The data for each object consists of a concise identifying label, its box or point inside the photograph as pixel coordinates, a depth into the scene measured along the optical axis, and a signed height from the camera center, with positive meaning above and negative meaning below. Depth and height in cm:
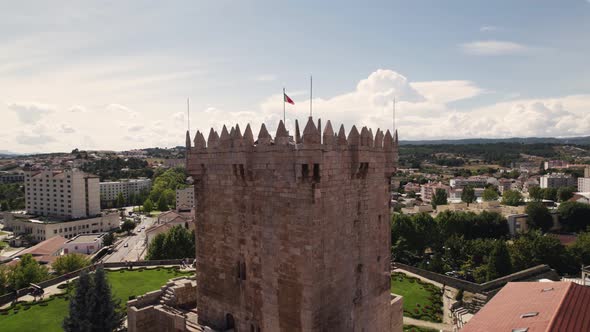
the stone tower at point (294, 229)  1597 -336
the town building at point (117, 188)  18212 -1508
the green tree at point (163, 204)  15788 -1901
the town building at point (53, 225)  11375 -2054
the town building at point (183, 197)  15925 -1645
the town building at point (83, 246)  9025 -2031
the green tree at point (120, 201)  16515 -1838
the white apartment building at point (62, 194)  12800 -1196
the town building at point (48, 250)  7938 -1975
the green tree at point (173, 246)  6738 -1536
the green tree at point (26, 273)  5631 -1672
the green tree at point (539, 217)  9656 -1614
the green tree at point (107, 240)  10054 -2116
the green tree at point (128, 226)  12106 -2143
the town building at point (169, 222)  8786 -1612
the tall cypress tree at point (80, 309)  3192 -1239
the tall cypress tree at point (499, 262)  6059 -1699
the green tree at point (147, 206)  15138 -1896
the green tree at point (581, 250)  6806 -1732
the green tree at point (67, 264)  6378 -1723
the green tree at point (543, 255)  6419 -1687
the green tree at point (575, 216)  9831 -1619
